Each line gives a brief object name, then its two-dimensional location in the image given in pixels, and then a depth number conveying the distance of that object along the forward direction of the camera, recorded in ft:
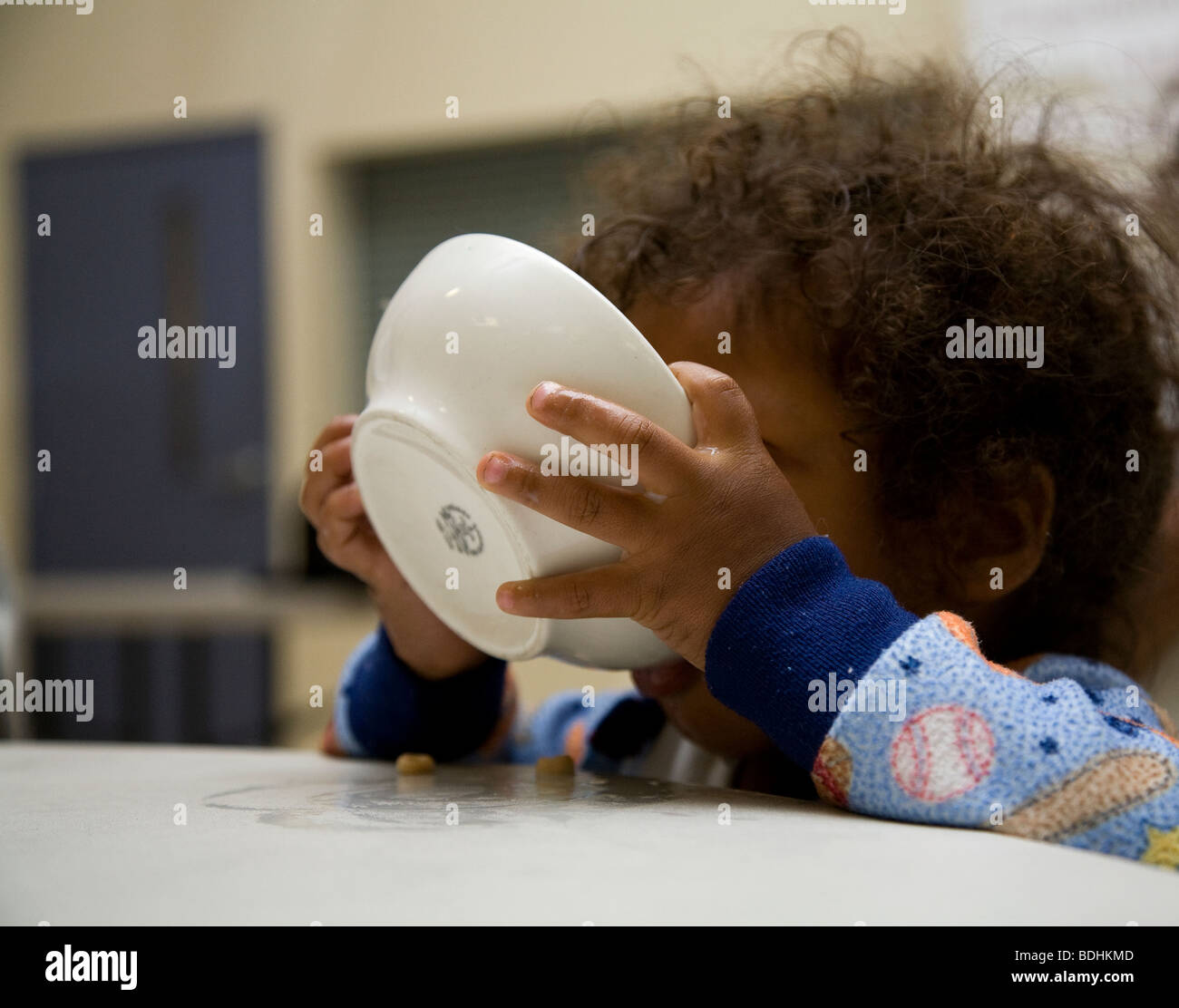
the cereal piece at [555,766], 2.38
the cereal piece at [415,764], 2.52
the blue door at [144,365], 12.63
